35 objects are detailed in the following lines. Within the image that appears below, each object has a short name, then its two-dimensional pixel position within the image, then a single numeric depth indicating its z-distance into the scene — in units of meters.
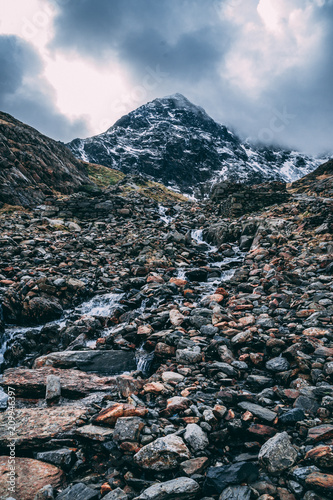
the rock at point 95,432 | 3.37
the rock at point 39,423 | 3.51
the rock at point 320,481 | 2.28
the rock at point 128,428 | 3.20
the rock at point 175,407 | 3.79
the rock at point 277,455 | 2.63
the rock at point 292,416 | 3.30
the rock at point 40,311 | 9.09
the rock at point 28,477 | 2.79
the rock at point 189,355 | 5.25
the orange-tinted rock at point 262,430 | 3.17
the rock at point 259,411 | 3.37
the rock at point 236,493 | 2.41
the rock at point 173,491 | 2.46
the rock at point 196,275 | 12.31
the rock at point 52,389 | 4.75
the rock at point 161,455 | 2.81
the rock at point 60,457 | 3.17
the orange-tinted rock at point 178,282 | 10.92
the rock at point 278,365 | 4.64
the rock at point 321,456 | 2.50
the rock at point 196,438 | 3.06
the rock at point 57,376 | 5.03
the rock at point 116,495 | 2.54
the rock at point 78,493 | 2.67
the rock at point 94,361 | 6.25
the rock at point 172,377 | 4.69
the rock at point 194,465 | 2.75
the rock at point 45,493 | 2.71
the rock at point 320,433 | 2.89
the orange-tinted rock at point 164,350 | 5.84
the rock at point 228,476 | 2.55
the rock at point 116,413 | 3.64
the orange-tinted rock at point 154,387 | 4.38
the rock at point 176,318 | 6.97
